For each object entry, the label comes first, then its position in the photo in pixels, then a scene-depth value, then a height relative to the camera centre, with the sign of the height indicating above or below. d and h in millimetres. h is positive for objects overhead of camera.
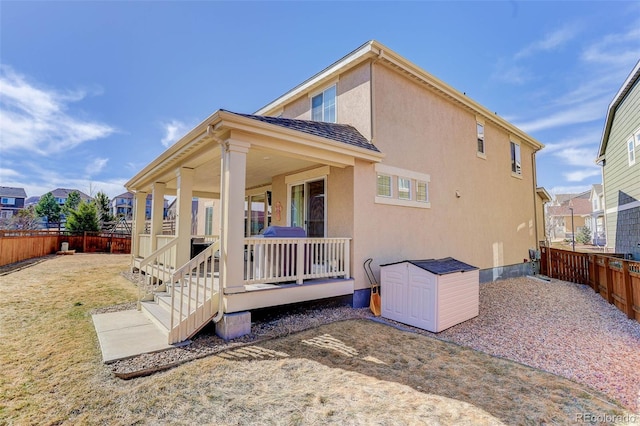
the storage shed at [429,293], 5805 -1298
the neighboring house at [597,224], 28734 +822
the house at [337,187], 5184 +1330
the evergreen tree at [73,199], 33253 +3677
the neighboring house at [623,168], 11562 +2898
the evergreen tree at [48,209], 34191 +2521
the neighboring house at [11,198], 48000 +5359
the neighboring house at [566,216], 40125 +2186
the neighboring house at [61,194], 51000 +6337
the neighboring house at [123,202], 51781 +5022
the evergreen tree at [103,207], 27016 +2204
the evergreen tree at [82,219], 21719 +846
